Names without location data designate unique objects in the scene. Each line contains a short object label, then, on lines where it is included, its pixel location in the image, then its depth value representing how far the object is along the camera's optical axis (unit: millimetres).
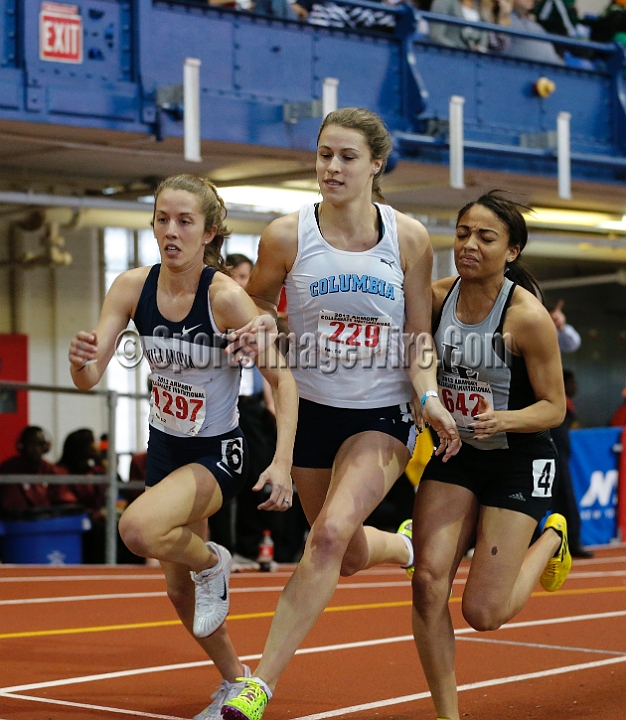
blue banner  11594
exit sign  9297
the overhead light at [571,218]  14656
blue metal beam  9508
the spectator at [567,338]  9377
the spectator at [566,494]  9938
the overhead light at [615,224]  15133
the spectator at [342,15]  11328
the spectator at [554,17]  14602
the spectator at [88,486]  9984
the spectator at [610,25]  15156
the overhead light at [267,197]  12172
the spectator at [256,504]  9008
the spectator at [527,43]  13141
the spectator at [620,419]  14489
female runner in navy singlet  4250
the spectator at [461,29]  12508
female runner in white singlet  4234
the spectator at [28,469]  9516
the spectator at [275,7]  11002
